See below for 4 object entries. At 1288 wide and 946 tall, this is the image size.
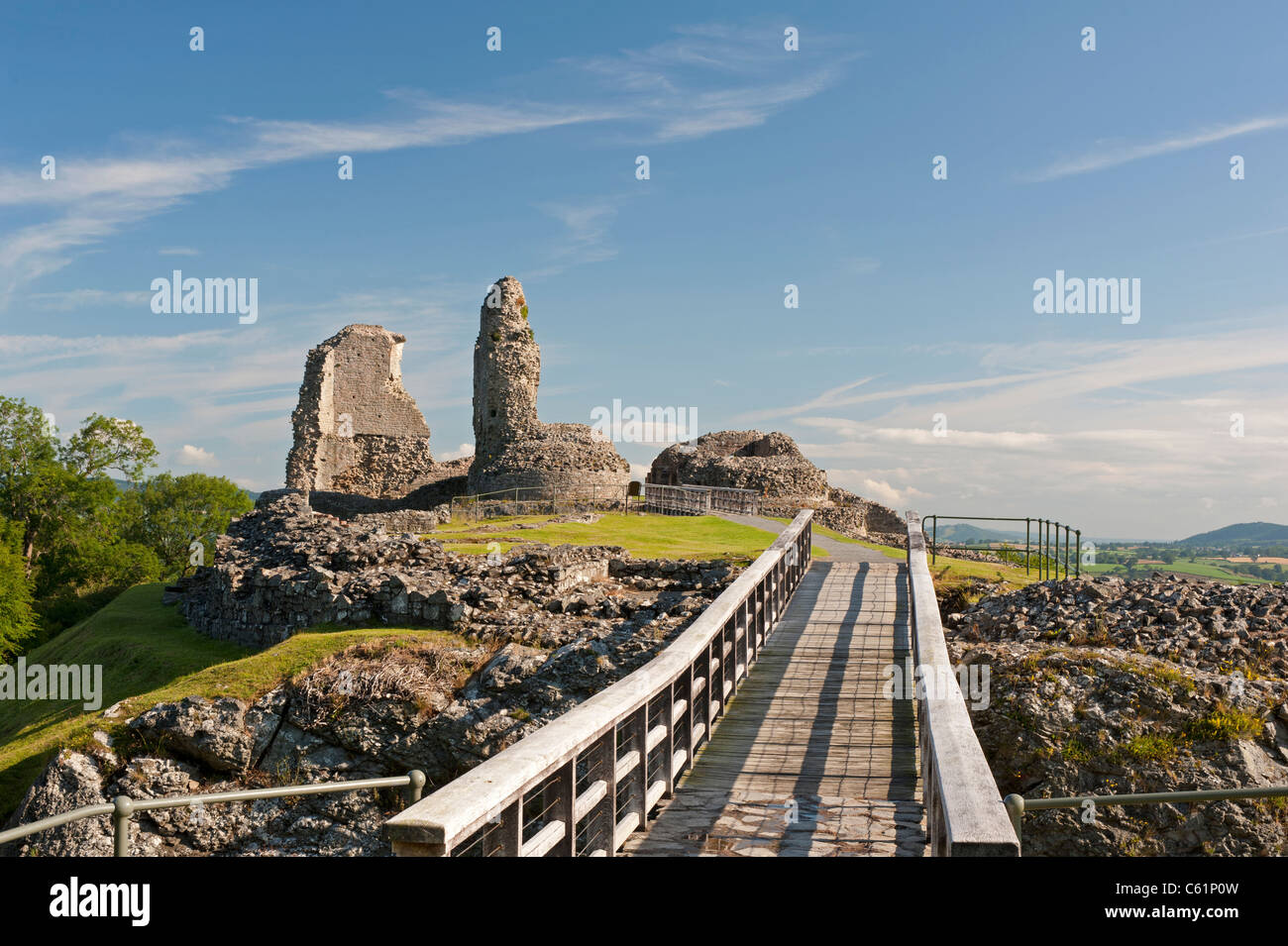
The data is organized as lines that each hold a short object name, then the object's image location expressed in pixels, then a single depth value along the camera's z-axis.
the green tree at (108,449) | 45.47
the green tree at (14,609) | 32.59
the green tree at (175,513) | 48.25
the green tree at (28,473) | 42.28
